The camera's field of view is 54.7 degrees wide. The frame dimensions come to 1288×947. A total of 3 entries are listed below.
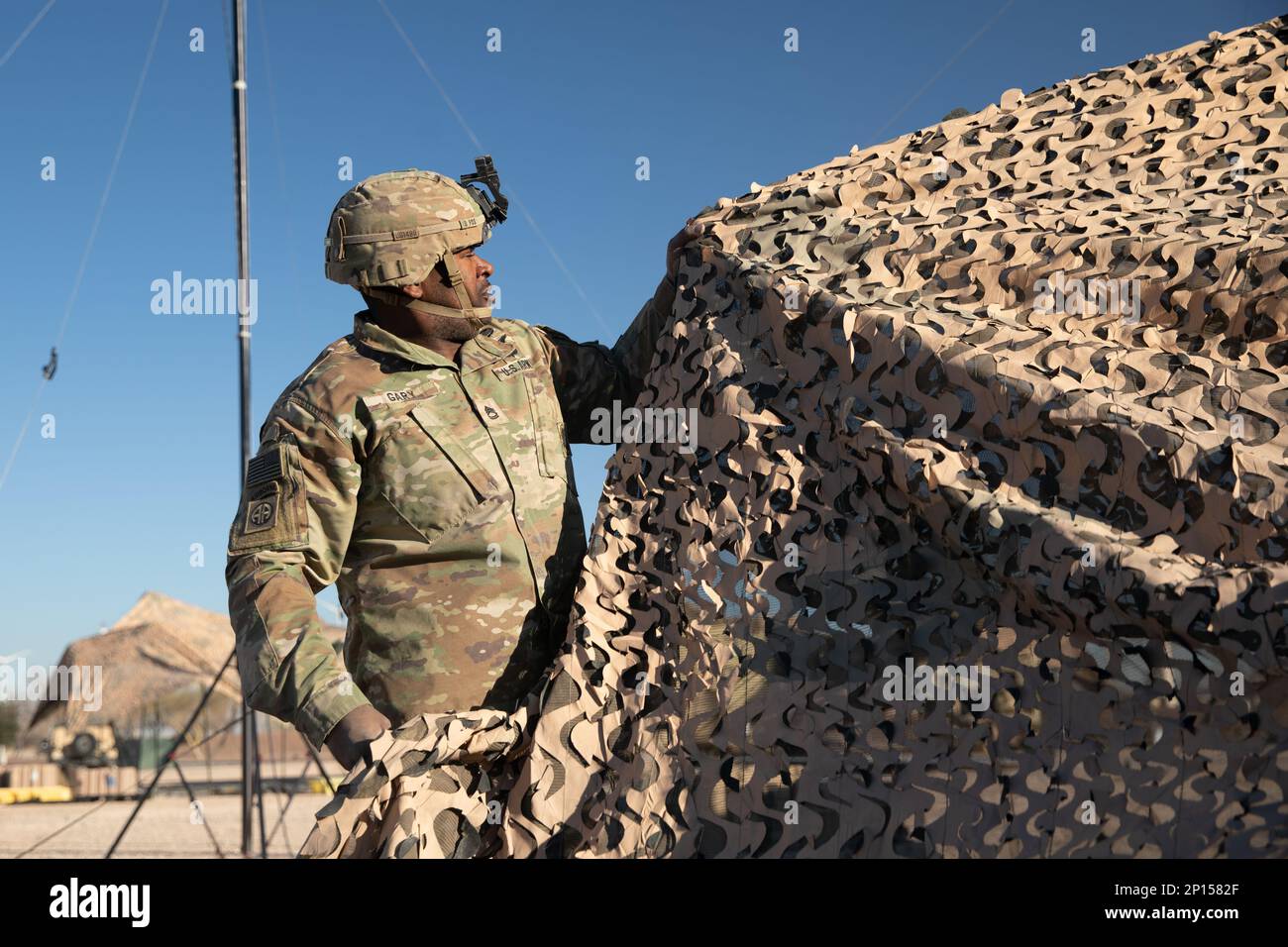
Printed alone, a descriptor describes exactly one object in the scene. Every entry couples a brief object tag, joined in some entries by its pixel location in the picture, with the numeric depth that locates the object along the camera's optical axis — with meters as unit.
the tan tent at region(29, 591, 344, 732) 18.22
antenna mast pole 8.26
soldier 2.85
